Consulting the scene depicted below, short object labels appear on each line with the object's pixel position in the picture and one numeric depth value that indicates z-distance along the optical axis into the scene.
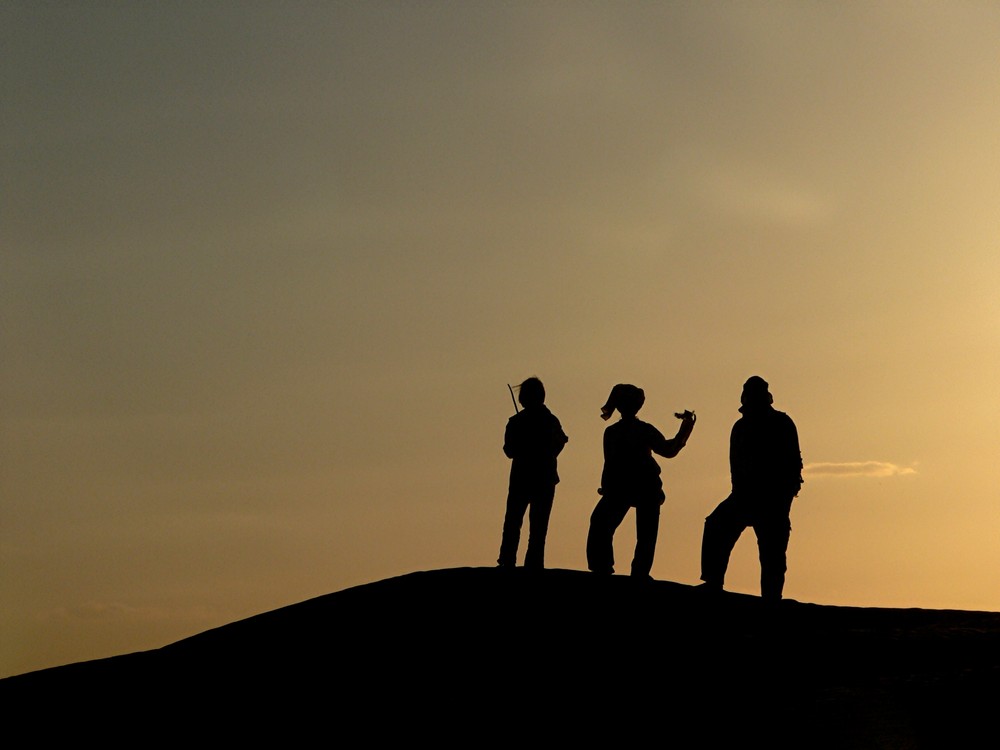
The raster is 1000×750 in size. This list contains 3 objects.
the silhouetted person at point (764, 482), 18.23
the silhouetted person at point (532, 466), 19.00
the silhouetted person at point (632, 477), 18.58
